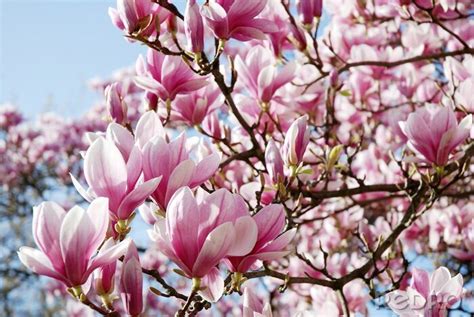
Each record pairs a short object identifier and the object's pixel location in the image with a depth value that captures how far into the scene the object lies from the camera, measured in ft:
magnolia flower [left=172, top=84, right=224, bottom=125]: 4.99
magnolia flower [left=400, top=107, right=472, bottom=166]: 4.54
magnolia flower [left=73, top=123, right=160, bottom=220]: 3.65
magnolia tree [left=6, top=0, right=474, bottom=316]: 3.55
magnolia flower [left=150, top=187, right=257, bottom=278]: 3.51
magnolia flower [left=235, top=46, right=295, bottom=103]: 5.11
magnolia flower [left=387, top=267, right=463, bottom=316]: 3.88
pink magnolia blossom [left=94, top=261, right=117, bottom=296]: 3.63
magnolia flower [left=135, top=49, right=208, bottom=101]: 4.54
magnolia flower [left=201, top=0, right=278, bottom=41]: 4.28
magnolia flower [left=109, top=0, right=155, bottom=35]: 4.37
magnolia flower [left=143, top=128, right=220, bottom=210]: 3.74
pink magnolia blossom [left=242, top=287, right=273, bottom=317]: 3.81
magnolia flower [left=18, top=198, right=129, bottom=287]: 3.48
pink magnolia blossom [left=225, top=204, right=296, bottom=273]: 3.69
